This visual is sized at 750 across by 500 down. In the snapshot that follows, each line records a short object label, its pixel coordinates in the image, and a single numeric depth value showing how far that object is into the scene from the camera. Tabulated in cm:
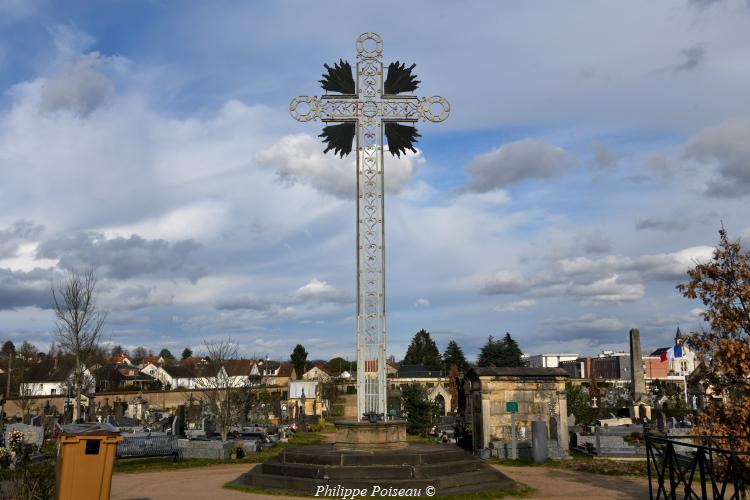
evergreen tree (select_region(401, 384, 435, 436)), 3544
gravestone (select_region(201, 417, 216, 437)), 2896
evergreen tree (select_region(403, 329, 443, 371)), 9998
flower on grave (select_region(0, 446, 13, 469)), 1822
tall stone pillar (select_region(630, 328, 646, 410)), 3629
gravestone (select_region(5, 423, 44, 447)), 2331
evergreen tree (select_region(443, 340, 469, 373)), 9666
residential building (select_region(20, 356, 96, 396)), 4681
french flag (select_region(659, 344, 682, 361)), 4459
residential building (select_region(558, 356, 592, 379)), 13812
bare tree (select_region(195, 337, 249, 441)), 2867
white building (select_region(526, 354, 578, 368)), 15500
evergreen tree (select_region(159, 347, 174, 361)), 15091
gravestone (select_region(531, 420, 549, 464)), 1966
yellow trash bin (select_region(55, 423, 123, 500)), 887
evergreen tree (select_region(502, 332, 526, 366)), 7684
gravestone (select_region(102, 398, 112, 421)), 4418
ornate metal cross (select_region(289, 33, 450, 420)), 1700
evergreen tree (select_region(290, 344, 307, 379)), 9481
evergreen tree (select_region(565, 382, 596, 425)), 3809
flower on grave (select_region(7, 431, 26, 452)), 1923
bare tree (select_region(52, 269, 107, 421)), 2703
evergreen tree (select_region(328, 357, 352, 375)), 13202
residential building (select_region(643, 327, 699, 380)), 10405
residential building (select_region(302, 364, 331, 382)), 8960
